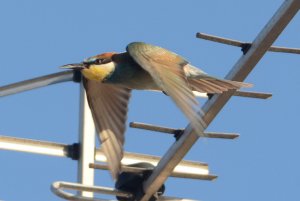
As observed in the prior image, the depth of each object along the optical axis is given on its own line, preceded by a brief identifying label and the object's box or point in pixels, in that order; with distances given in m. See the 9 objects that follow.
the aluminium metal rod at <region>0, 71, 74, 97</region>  8.73
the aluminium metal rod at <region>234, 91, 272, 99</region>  8.41
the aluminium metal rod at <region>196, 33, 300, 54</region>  8.17
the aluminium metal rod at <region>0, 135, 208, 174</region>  8.58
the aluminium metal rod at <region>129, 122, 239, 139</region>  8.40
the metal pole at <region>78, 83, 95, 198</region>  8.79
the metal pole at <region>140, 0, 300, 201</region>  7.54
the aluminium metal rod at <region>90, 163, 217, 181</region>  8.52
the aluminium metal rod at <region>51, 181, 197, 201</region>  7.89
